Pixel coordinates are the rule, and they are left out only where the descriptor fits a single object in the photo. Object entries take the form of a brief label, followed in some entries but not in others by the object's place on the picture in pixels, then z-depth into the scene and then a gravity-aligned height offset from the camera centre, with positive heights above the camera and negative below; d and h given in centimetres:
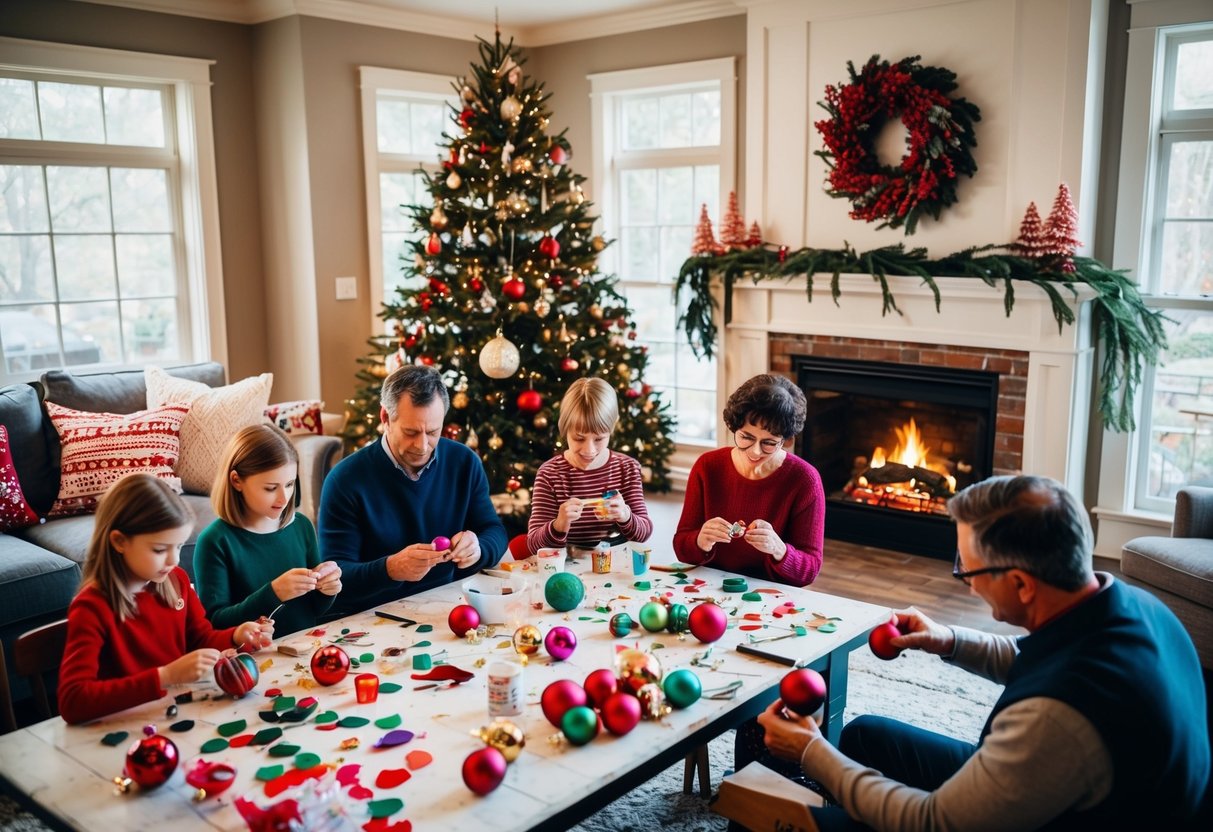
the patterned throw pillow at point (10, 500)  358 -80
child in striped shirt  266 -60
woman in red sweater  248 -59
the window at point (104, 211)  471 +31
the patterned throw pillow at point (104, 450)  377 -67
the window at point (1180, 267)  416 +1
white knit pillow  405 -57
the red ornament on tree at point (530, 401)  468 -60
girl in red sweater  173 -63
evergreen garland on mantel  414 -6
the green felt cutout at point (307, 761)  154 -75
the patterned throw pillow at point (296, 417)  447 -64
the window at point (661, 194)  563 +45
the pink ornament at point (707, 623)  201 -70
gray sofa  316 -84
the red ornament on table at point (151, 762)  147 -71
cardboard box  160 -85
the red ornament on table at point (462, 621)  206 -71
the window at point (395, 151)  556 +68
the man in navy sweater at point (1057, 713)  138 -62
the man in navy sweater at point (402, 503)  247 -59
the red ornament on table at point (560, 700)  165 -70
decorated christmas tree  468 -7
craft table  145 -75
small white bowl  211 -69
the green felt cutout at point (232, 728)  165 -74
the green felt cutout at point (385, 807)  141 -75
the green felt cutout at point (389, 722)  167 -75
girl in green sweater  220 -61
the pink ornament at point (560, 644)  193 -71
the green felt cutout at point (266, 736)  162 -74
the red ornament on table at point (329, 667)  182 -71
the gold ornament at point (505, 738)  156 -72
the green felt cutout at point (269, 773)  151 -75
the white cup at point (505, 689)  168 -70
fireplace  465 -85
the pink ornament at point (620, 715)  163 -72
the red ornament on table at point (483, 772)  145 -72
